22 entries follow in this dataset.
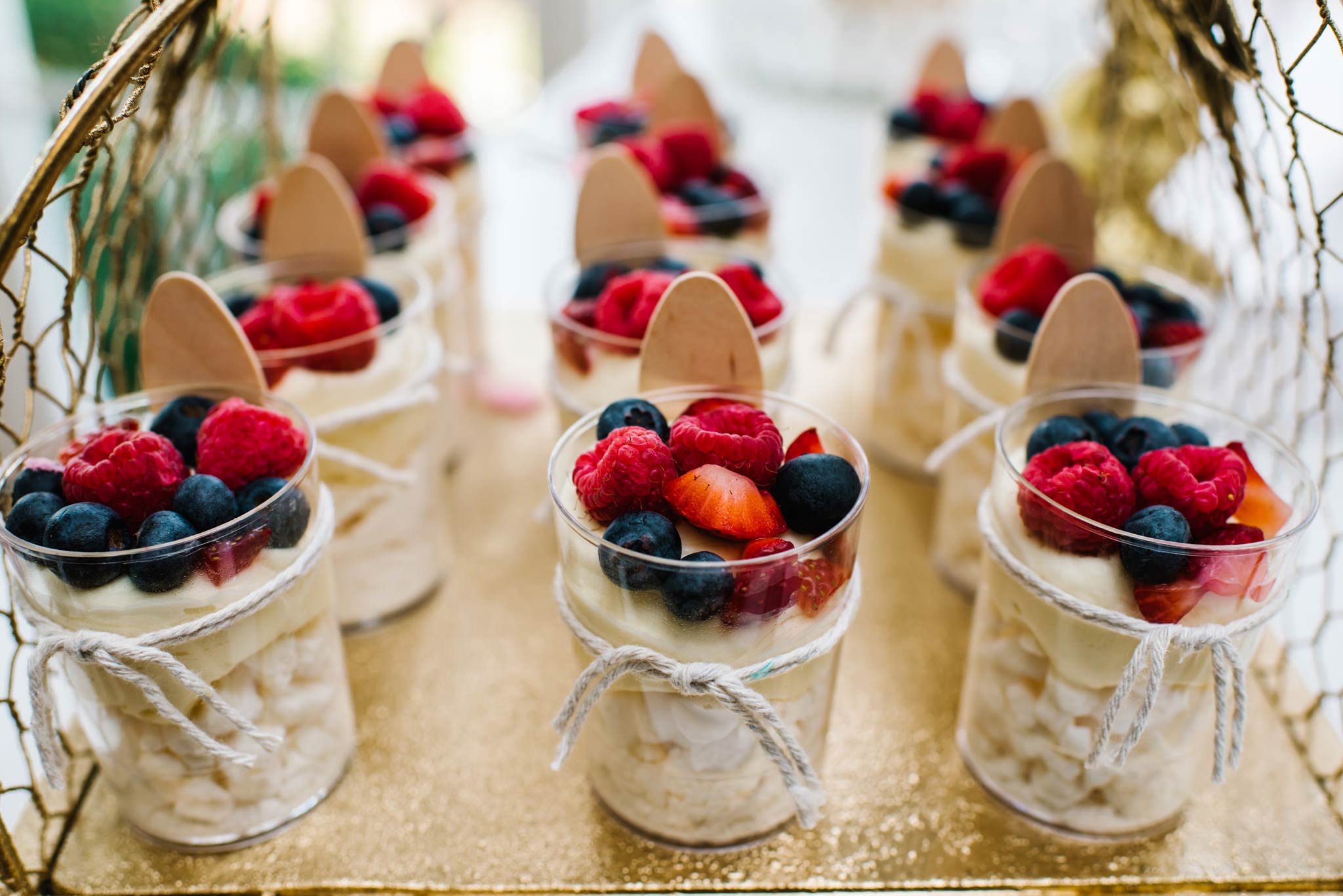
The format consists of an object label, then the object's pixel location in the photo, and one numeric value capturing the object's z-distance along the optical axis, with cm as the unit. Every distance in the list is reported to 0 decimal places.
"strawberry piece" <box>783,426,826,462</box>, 31
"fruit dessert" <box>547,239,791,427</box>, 36
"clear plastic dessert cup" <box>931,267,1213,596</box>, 37
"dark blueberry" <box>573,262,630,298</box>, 39
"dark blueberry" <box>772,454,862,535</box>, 29
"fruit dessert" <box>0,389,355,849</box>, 29
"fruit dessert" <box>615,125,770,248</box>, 44
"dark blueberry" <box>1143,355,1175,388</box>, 36
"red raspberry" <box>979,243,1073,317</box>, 38
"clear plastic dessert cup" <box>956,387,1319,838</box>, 30
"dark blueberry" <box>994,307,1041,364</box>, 37
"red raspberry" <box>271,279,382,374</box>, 36
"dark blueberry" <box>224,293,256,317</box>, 38
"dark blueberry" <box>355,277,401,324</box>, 38
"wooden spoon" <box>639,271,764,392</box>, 34
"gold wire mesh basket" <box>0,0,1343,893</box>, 30
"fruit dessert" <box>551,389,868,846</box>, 29
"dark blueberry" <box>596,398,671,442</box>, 31
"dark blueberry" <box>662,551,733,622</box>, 28
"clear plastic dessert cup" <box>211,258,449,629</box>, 36
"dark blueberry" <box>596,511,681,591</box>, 28
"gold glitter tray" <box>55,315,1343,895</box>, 32
